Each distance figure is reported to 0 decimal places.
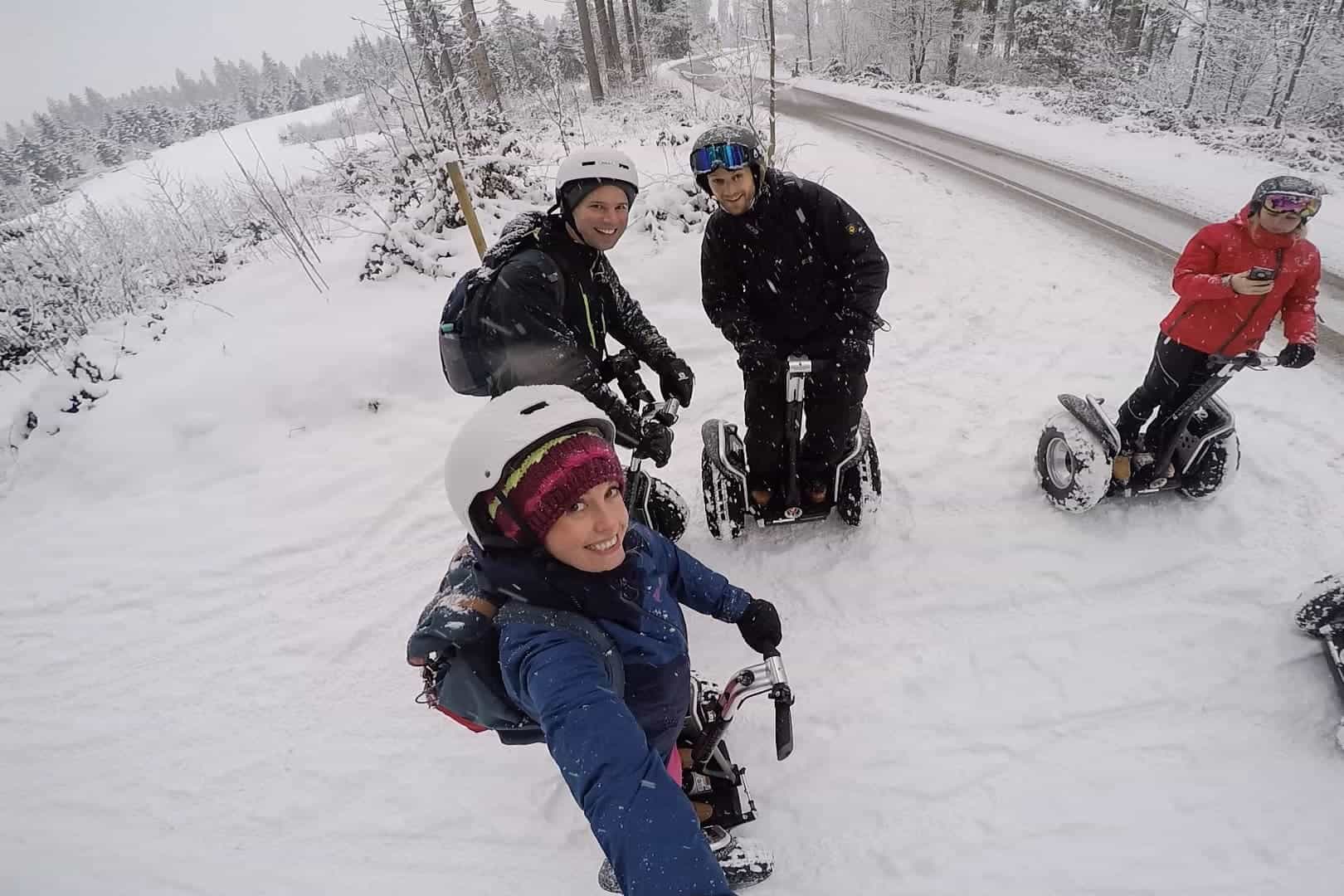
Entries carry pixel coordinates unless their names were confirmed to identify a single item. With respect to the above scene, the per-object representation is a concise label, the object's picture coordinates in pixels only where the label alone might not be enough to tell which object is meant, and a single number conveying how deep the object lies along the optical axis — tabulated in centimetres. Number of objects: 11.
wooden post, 648
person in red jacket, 278
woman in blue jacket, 125
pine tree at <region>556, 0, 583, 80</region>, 2940
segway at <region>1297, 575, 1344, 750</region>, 259
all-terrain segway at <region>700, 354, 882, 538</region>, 371
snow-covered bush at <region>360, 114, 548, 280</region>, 742
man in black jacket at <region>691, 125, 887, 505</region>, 291
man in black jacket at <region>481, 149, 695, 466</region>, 255
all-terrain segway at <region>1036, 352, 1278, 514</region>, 343
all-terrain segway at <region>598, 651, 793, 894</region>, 201
